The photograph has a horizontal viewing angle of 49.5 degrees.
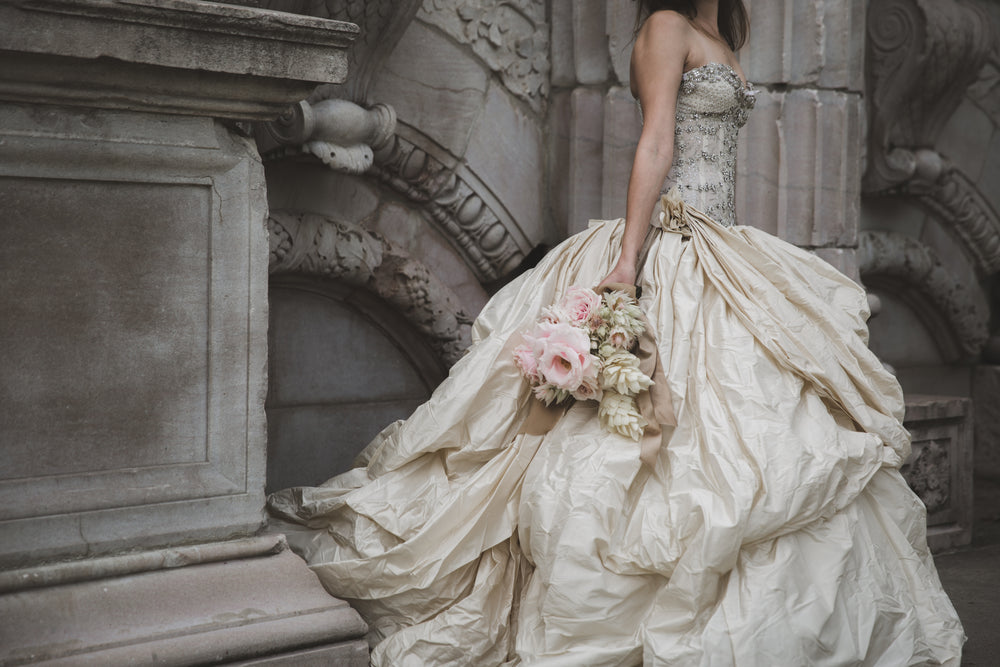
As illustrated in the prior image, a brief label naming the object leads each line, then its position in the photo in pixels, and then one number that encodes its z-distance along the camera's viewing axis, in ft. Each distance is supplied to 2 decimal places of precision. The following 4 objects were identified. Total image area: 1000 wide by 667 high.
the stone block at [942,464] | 13.51
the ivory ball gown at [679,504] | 7.21
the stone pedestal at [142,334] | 6.34
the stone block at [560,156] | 12.85
